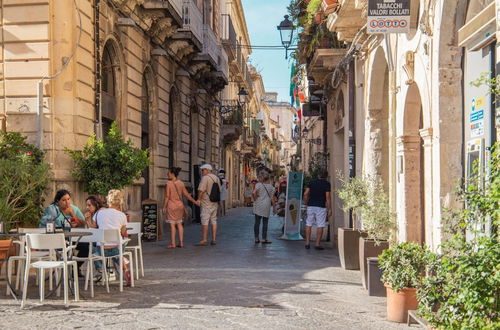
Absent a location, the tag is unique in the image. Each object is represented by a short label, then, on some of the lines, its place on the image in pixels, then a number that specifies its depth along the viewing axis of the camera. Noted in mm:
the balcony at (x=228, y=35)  31453
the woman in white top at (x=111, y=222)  9094
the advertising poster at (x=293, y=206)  16906
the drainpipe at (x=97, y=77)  13539
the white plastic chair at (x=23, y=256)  8086
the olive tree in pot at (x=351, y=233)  9945
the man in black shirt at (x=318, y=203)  14109
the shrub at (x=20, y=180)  10172
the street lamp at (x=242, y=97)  31438
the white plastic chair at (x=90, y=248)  8438
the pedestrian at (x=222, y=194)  21783
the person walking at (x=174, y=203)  14328
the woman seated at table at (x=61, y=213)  9203
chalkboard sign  15995
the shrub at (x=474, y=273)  4043
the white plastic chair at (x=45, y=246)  7465
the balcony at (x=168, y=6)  16547
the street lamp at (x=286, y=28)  17828
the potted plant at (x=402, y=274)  6516
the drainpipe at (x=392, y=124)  10156
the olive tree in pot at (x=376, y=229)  8836
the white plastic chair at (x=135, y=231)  9780
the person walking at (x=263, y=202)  15242
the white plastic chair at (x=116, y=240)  8625
